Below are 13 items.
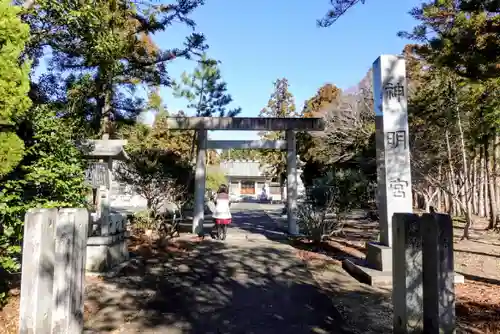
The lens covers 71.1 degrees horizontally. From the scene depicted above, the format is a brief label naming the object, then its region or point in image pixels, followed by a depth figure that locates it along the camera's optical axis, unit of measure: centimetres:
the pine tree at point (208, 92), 1722
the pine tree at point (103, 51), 553
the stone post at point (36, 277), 305
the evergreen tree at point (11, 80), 381
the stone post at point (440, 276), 294
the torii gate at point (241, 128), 1105
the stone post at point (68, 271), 316
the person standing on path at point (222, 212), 995
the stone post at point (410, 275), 300
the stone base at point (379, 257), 618
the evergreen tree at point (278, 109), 2766
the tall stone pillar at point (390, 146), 659
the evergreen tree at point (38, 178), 454
